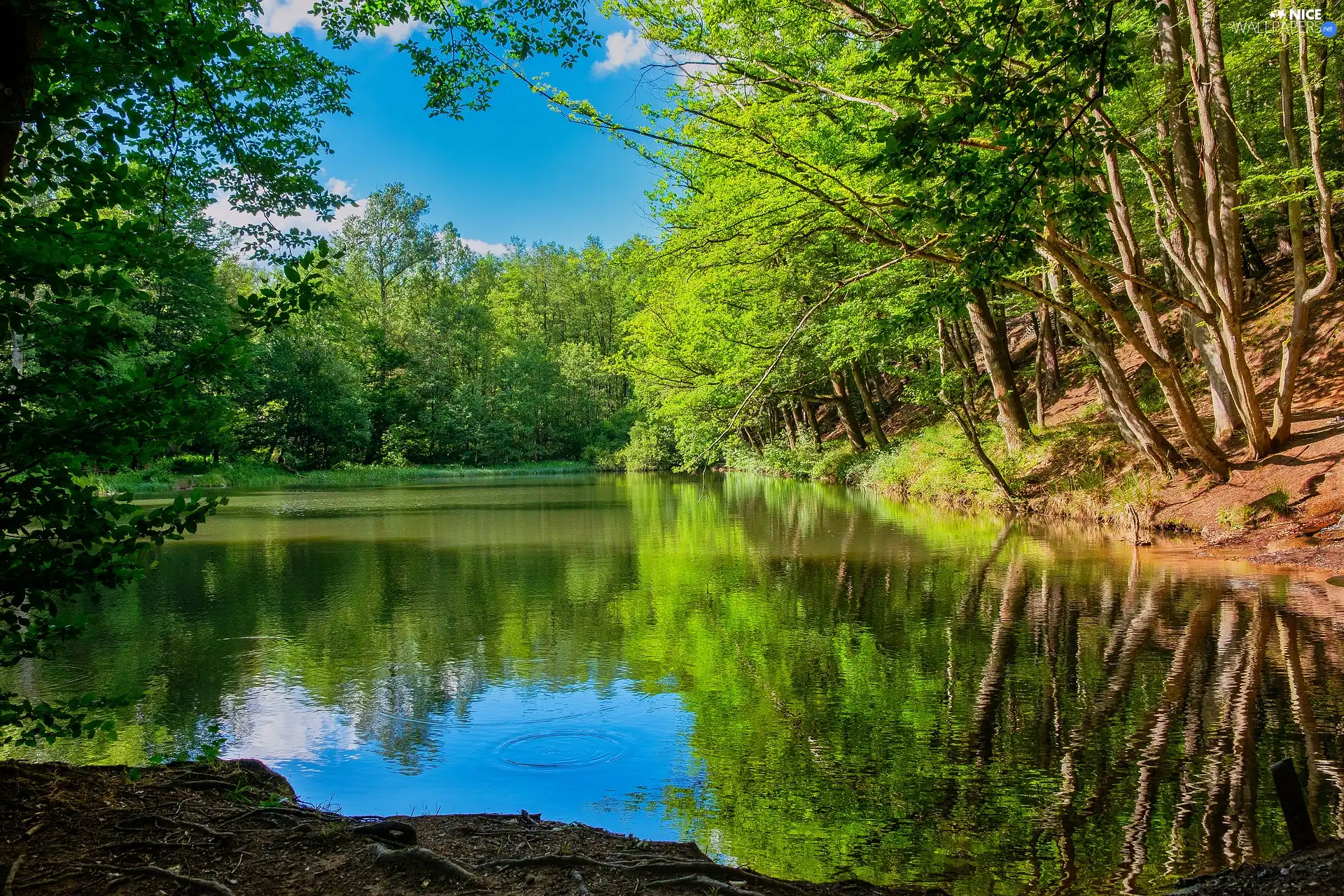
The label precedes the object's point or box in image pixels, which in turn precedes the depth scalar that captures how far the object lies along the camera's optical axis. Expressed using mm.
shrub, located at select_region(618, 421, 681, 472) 56312
